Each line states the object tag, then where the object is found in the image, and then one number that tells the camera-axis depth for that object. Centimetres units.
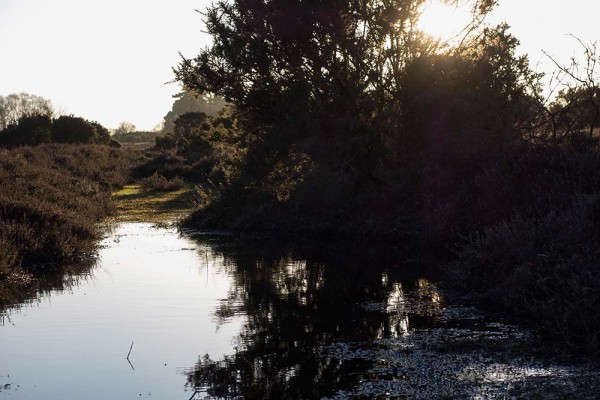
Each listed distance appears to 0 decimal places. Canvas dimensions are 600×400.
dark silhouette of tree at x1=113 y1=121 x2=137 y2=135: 15398
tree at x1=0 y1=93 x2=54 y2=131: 16100
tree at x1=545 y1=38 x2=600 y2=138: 2209
